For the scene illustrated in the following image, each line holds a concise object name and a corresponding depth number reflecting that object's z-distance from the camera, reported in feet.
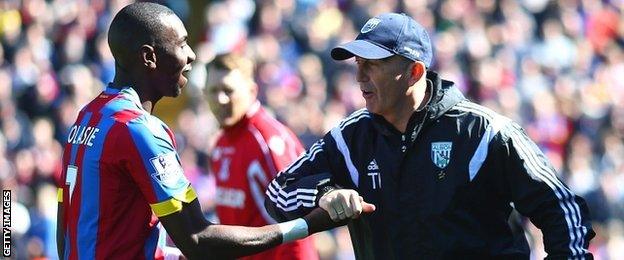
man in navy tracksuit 41.73
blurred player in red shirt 58.59
